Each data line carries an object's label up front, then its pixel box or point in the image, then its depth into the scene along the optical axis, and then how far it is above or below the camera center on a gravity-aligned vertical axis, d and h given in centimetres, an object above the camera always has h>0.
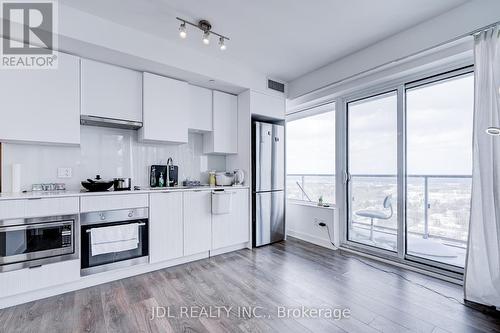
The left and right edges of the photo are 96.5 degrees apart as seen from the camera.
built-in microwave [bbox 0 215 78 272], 188 -68
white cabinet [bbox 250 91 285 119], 344 +97
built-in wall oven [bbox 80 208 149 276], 221 -77
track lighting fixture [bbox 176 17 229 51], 219 +143
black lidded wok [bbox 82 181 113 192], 236 -22
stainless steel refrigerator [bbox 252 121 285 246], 345 -27
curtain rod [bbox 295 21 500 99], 197 +120
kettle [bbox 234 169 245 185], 343 -18
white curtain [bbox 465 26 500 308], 188 -15
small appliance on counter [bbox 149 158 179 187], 306 -14
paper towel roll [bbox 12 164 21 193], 219 -13
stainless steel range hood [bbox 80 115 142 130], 245 +50
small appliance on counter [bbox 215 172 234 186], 341 -20
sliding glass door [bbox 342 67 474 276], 246 -7
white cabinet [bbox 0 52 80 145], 203 +59
